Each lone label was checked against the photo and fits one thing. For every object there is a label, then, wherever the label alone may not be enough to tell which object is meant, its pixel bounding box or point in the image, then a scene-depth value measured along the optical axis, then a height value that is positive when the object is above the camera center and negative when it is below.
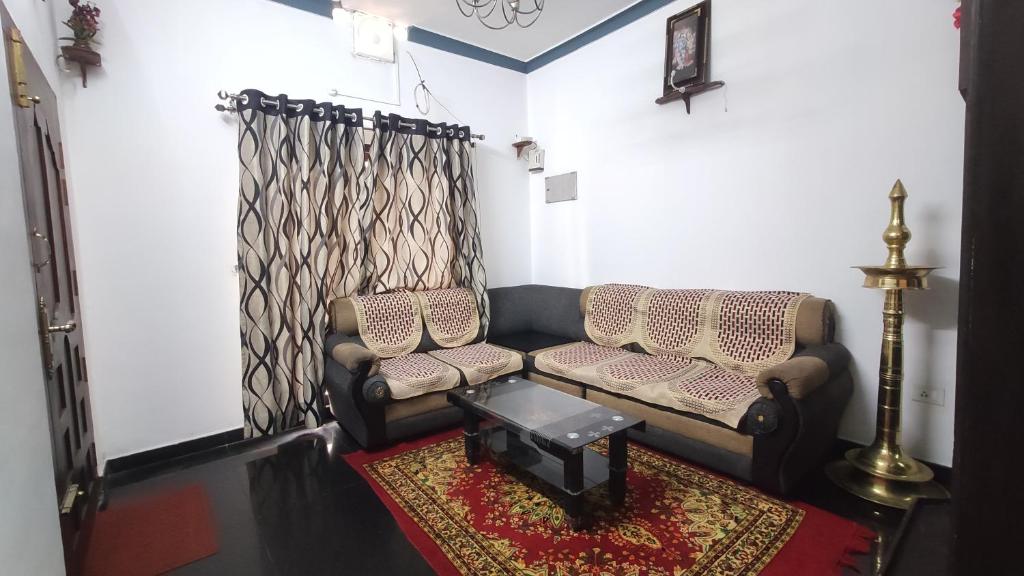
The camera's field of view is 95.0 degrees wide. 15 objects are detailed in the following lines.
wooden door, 1.55 -0.07
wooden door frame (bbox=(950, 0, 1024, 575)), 0.26 -0.04
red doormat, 1.81 -1.14
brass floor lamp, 2.05 -0.81
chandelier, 3.13 +1.69
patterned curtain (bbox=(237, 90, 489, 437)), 2.89 +0.22
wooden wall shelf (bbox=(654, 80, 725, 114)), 2.90 +0.98
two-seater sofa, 2.64 -0.69
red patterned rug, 1.73 -1.15
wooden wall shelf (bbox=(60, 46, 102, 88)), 2.32 +1.04
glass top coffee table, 1.92 -0.79
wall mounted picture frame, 2.91 +1.26
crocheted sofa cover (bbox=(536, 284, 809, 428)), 2.38 -0.62
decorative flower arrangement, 2.32 +1.21
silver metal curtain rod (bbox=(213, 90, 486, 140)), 2.77 +0.97
